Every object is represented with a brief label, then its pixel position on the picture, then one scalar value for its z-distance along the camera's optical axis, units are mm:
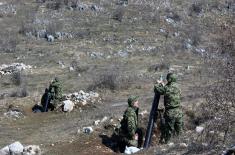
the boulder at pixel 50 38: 29828
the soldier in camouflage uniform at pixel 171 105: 12398
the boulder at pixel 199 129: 12288
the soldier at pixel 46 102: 18603
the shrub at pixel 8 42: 28641
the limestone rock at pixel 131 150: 12744
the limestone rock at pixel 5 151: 13742
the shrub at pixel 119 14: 32000
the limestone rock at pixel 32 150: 13633
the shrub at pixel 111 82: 20375
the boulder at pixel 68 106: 18408
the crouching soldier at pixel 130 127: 12914
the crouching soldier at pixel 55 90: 18656
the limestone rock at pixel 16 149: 13737
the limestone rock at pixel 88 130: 14391
